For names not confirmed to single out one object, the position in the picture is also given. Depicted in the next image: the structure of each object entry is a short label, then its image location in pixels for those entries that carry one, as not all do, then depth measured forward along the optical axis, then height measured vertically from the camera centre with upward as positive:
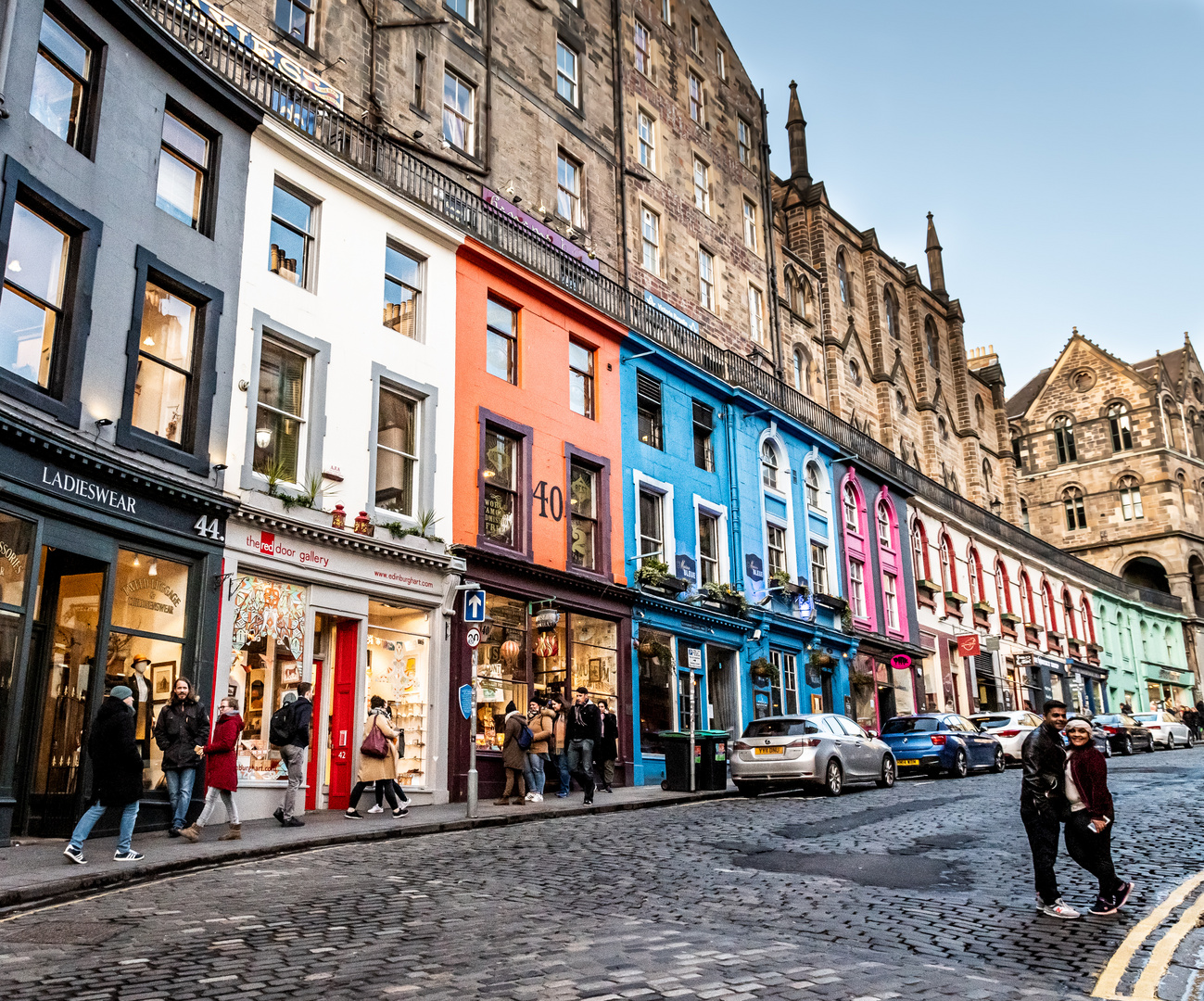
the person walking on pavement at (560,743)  18.39 +0.40
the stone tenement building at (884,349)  39.78 +16.23
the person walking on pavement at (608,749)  20.09 +0.32
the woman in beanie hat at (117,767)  10.50 +0.08
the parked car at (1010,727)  26.70 +0.82
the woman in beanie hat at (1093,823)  7.93 -0.45
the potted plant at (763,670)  27.33 +2.28
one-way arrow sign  16.20 +2.33
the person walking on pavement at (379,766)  15.09 +0.07
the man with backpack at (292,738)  13.85 +0.42
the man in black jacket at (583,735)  18.77 +0.55
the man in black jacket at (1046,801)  8.04 -0.30
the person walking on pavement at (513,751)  17.08 +0.27
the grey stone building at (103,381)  12.55 +4.88
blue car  23.69 +0.35
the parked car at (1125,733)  32.00 +0.73
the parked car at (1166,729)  35.41 +0.91
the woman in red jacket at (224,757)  12.80 +0.19
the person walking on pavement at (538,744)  17.34 +0.37
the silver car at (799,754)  18.67 +0.15
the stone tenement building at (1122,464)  66.31 +17.96
